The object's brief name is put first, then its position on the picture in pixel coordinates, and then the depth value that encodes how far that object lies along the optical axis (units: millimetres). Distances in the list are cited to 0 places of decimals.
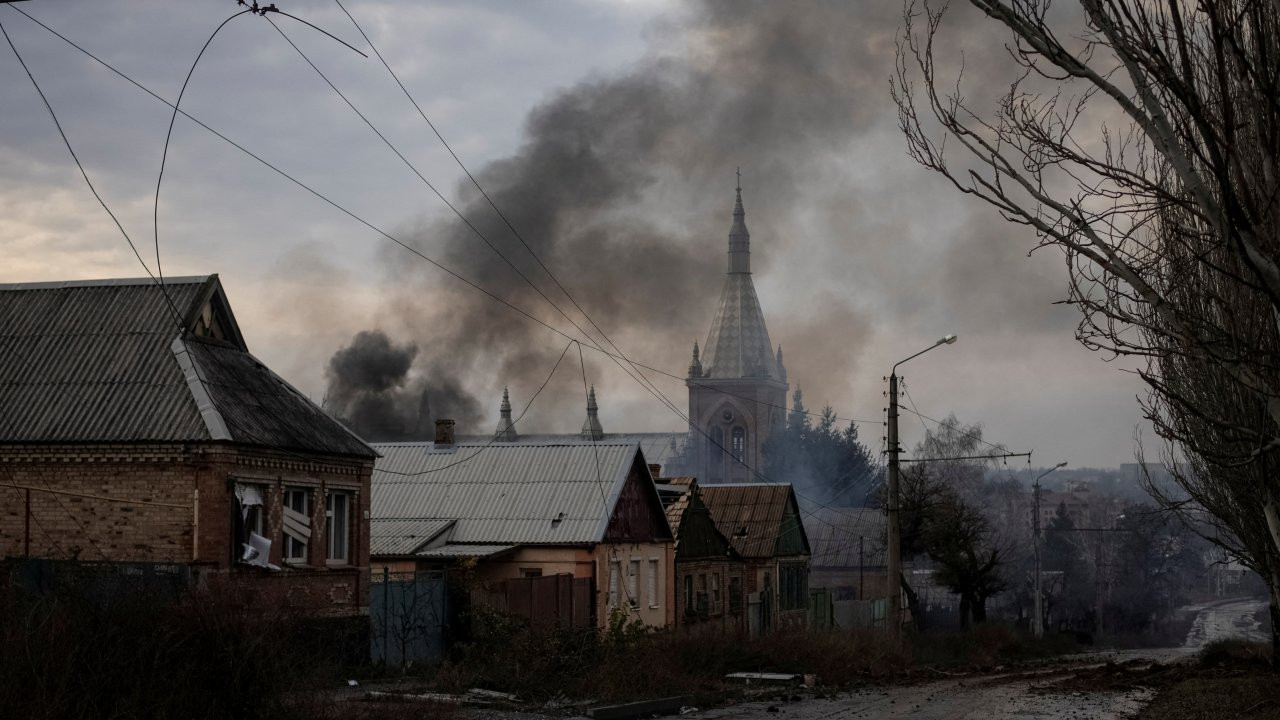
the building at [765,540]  47469
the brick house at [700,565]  39938
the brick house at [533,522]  31844
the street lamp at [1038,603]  59156
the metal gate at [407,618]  26078
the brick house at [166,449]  21969
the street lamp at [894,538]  32156
